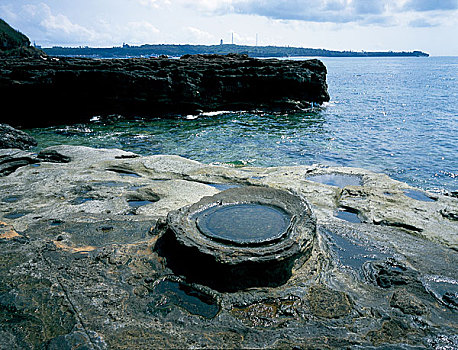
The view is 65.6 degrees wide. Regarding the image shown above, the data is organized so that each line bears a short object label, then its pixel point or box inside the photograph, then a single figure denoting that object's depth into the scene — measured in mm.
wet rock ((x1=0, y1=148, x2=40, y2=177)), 10828
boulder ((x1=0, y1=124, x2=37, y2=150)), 14587
